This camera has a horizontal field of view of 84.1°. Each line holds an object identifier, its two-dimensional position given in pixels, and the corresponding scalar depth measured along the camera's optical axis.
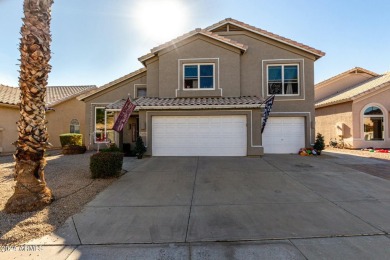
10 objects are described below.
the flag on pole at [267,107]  11.71
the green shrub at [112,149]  9.22
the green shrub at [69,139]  15.92
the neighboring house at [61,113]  19.45
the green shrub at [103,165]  7.76
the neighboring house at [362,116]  16.86
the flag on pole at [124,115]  8.98
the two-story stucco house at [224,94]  12.43
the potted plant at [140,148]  12.14
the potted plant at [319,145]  13.39
